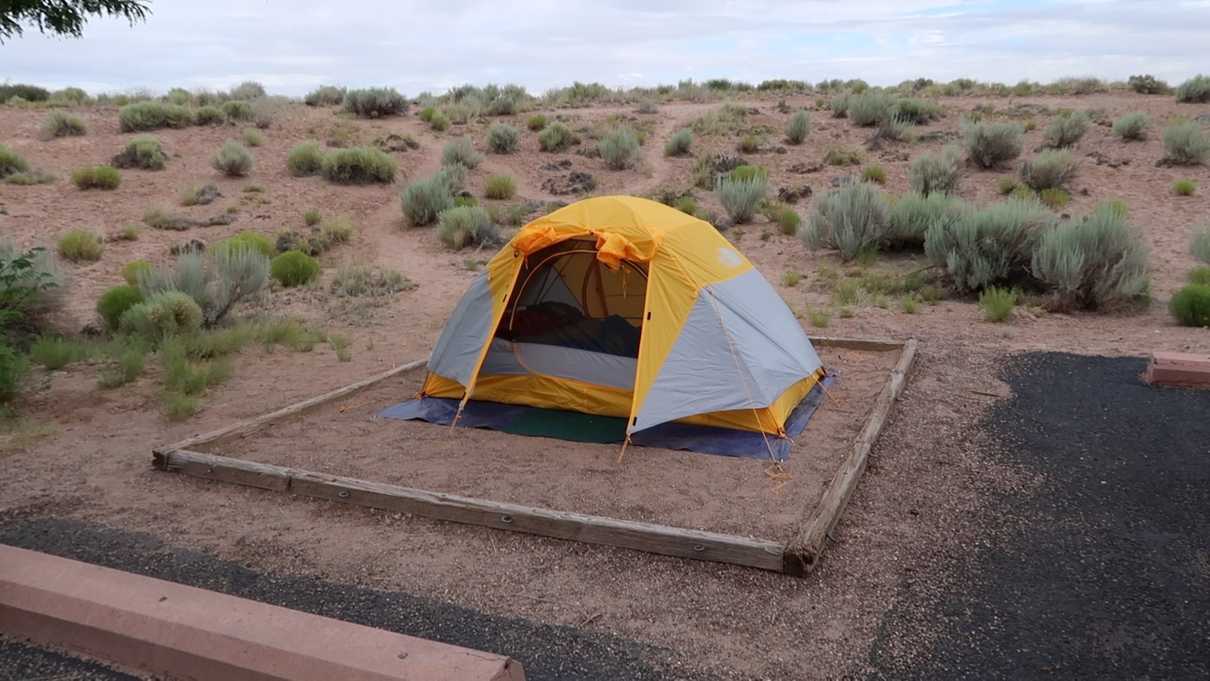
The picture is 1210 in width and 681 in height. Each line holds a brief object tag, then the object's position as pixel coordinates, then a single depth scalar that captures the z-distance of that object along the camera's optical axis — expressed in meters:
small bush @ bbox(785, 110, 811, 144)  21.75
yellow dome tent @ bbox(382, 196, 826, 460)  6.29
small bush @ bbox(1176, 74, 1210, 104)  22.91
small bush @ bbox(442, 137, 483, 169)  20.25
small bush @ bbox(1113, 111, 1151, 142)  18.88
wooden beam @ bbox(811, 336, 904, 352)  8.70
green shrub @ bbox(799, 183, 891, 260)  12.98
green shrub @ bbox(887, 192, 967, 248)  12.91
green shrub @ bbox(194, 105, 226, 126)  21.77
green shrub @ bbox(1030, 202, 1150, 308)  9.99
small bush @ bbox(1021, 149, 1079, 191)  16.08
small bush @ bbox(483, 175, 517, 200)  18.44
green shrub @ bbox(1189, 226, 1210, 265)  11.12
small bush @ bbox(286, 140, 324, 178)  18.81
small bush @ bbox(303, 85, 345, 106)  28.28
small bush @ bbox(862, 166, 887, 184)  17.72
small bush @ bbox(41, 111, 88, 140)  19.17
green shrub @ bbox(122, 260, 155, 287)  10.90
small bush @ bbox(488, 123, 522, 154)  22.11
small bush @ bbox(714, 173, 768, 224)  15.49
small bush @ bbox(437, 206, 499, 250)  14.90
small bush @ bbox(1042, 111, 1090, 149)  18.88
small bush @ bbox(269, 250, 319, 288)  12.77
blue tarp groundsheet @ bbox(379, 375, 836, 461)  6.22
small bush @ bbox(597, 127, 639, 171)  20.72
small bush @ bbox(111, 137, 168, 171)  17.94
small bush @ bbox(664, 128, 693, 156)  21.69
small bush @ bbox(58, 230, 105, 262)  13.04
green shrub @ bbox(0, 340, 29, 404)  7.33
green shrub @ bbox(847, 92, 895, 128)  22.64
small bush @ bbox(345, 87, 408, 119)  25.45
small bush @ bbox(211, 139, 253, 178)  18.02
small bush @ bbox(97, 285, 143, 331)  10.20
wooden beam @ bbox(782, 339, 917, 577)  4.33
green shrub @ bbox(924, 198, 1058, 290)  10.89
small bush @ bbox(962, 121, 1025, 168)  17.77
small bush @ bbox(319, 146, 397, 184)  18.47
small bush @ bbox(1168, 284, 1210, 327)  9.16
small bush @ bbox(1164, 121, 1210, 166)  16.62
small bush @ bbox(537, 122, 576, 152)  22.44
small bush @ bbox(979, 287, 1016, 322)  9.82
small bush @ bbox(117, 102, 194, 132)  20.58
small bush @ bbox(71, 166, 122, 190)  16.30
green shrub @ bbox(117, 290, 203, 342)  9.50
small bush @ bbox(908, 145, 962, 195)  16.11
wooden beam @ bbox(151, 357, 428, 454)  6.32
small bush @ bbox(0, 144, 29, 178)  16.41
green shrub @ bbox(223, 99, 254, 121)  22.73
